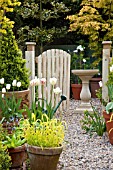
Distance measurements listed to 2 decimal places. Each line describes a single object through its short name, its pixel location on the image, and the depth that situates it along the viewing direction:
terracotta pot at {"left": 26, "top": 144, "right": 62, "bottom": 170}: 2.95
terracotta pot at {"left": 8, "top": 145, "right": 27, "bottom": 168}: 3.11
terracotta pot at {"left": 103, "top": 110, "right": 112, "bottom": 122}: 4.23
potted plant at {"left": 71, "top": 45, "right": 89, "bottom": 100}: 8.21
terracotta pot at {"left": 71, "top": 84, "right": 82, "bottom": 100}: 8.16
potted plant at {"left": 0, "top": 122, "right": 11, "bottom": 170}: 2.79
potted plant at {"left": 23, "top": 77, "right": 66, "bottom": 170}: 2.97
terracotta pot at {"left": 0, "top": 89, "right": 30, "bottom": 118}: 4.33
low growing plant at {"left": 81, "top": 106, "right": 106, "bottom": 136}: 4.55
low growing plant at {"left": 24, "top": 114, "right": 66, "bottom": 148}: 3.01
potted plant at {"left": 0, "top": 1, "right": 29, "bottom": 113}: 4.51
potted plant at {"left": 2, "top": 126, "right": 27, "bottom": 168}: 3.11
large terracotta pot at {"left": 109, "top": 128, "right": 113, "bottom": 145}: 4.05
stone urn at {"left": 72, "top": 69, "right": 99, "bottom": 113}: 6.37
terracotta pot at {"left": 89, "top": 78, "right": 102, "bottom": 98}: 8.45
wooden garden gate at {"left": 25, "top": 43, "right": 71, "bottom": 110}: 6.19
